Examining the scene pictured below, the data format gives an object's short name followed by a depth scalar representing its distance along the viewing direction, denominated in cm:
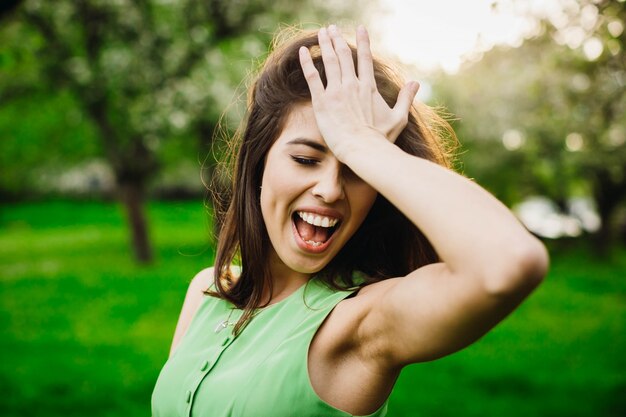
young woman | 140
